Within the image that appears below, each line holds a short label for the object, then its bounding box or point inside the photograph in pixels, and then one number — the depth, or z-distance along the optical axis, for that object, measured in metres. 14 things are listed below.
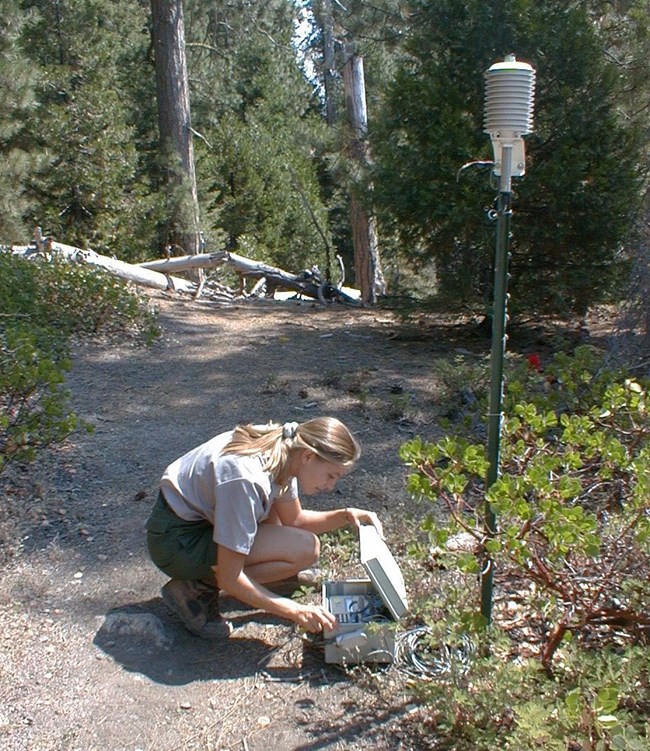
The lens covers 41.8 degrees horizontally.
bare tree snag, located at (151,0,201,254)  14.02
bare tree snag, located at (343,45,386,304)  13.83
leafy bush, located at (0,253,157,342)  7.10
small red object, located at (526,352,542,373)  5.04
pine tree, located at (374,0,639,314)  7.07
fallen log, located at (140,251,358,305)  12.07
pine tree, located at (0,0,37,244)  14.41
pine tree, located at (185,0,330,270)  20.89
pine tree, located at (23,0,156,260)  16.66
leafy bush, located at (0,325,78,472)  3.91
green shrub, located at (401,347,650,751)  2.16
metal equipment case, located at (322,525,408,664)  2.82
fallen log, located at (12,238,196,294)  10.48
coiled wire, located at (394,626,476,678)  2.69
